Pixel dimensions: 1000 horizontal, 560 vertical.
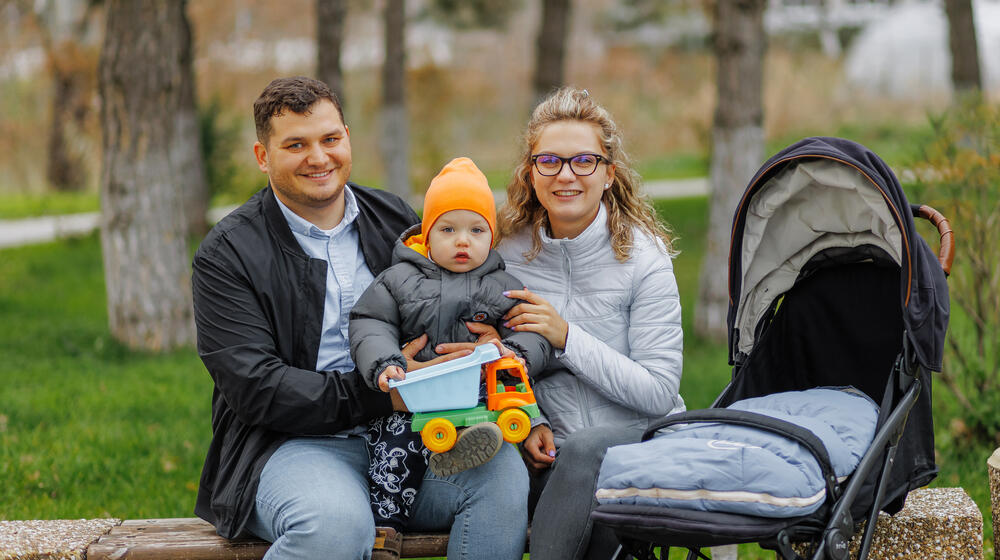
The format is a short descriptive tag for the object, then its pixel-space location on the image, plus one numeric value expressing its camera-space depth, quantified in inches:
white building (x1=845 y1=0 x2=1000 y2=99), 997.8
